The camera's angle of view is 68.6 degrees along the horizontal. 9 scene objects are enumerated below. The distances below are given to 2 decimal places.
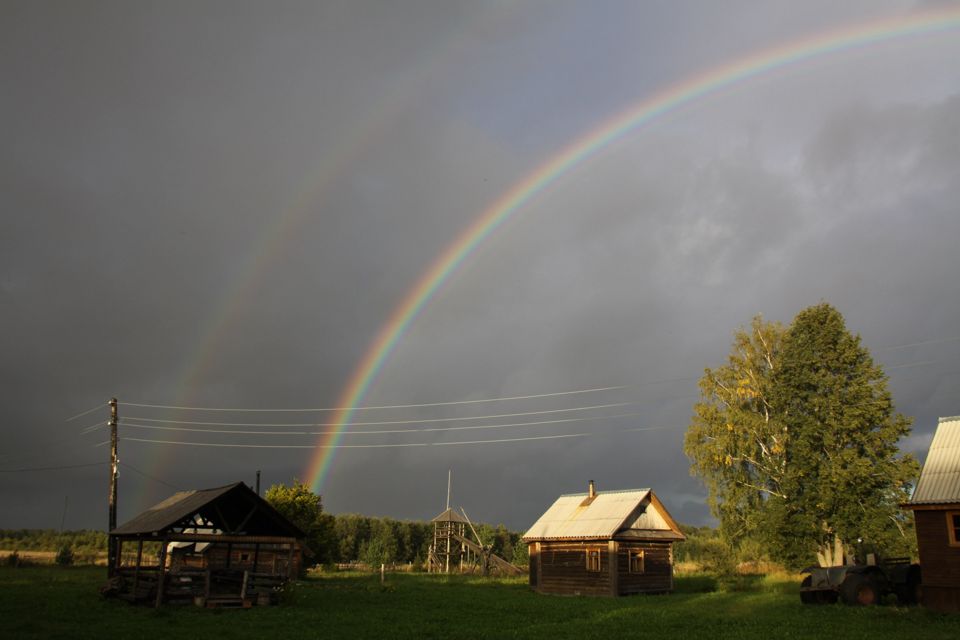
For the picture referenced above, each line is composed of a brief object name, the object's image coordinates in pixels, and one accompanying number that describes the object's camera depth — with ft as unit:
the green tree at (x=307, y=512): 184.34
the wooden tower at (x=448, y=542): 234.58
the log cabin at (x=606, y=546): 136.87
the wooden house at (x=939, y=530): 84.07
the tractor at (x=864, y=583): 94.79
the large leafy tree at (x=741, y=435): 157.79
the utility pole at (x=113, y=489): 128.67
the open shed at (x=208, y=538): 95.71
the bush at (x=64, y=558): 195.31
